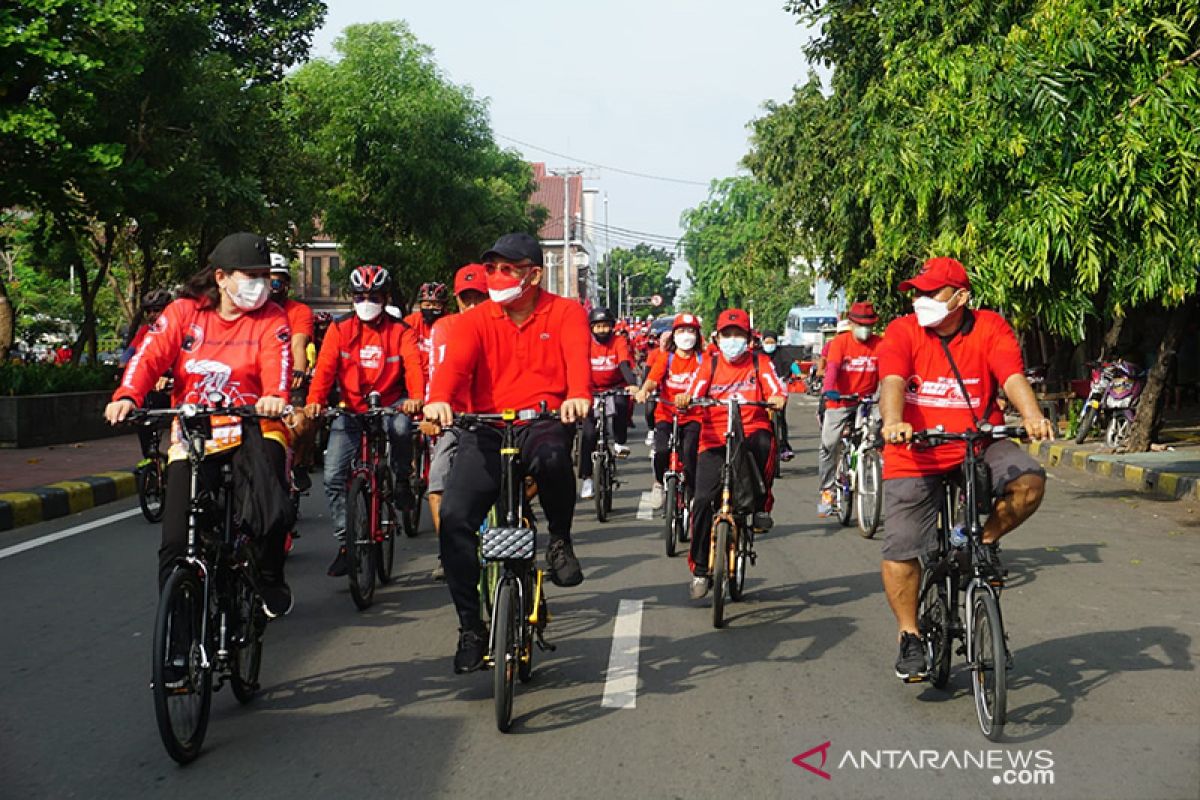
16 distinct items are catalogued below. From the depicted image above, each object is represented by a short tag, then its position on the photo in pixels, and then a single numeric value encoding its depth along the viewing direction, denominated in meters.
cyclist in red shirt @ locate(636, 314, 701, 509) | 10.84
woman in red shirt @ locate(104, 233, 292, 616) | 5.81
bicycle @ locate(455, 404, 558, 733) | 5.30
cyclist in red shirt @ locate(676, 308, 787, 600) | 8.14
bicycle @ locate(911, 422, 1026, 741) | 5.20
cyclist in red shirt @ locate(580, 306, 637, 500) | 13.98
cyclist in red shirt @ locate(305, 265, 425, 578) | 8.95
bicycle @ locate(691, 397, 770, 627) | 7.70
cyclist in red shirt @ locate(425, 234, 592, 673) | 5.81
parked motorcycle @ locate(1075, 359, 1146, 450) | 18.80
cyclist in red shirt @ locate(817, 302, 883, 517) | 11.84
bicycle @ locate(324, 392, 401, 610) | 7.95
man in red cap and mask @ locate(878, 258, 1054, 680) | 5.87
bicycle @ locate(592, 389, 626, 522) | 12.28
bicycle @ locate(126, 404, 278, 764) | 4.89
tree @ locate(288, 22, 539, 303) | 45.47
